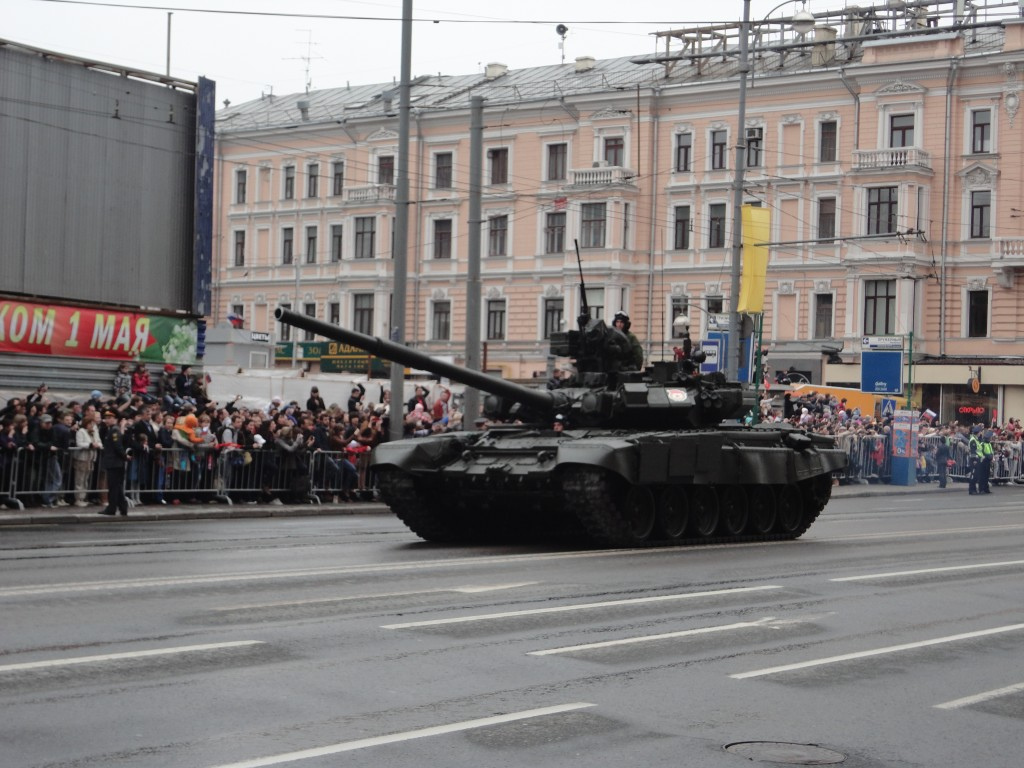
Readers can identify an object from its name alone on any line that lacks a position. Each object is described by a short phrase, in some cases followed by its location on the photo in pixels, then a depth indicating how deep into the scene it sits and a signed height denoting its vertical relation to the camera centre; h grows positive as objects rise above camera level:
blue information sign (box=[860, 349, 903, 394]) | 39.44 +0.99
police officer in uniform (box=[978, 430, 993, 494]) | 38.97 -1.24
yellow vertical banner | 32.88 +2.95
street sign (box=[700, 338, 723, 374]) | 35.75 +1.37
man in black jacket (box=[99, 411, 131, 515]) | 21.53 -0.98
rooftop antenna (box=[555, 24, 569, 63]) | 65.50 +15.26
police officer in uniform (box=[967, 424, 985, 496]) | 38.97 -1.32
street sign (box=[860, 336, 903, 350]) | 45.24 +2.08
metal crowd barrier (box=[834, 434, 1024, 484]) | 40.72 -1.28
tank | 17.95 -0.67
